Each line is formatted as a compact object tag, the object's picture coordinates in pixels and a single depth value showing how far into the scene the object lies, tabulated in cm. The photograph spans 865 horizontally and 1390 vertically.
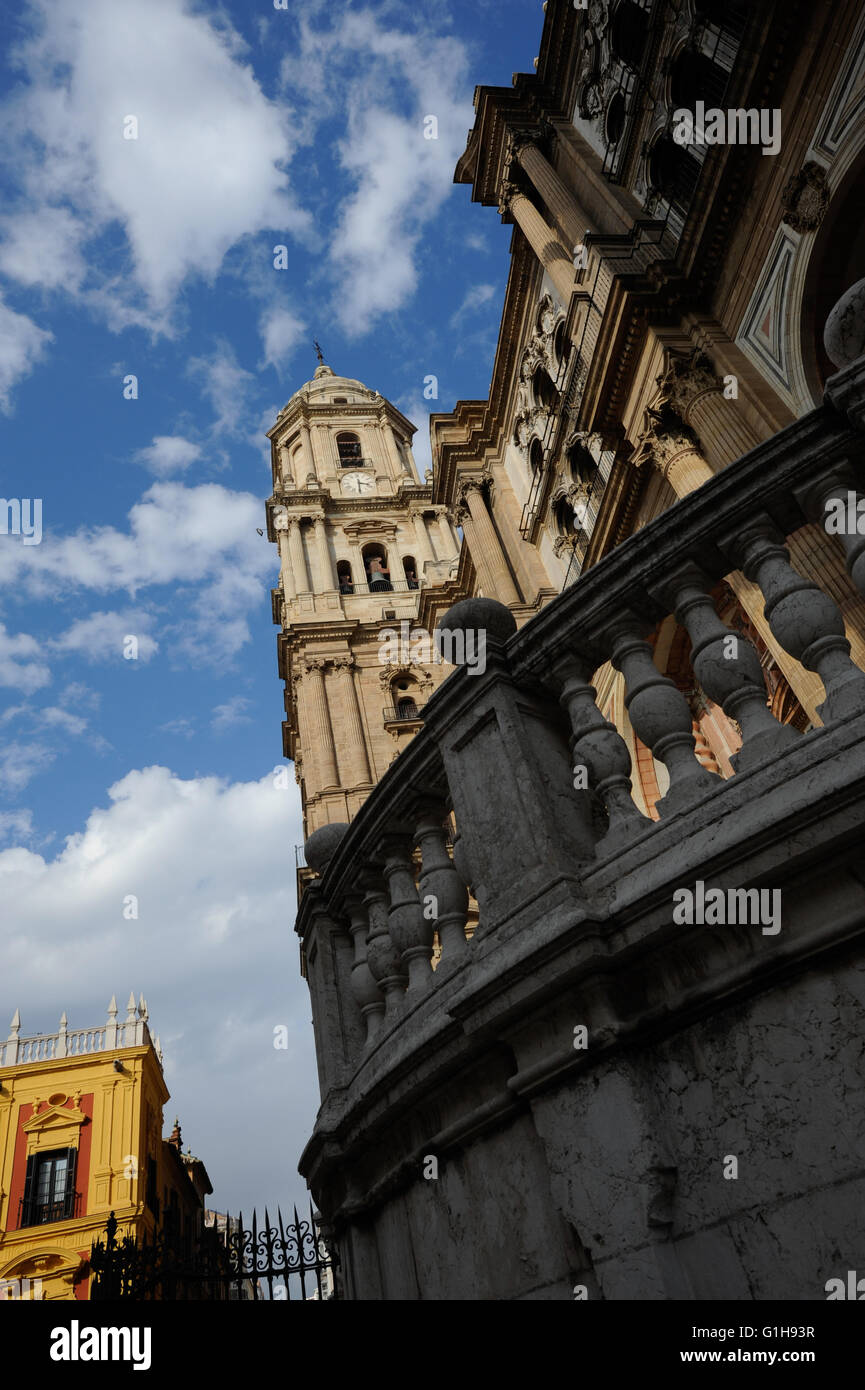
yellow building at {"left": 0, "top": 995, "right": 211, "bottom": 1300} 2760
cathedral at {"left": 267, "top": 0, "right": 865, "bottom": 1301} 320
